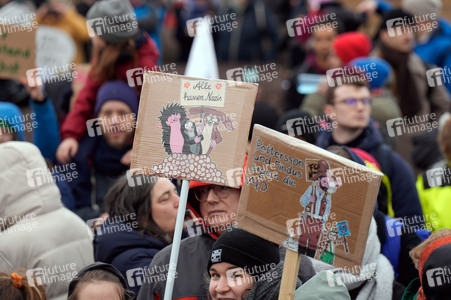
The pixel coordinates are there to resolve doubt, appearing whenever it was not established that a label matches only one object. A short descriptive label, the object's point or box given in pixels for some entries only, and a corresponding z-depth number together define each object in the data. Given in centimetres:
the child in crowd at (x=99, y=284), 766
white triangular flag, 1723
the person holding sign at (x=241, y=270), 737
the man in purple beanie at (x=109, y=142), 1198
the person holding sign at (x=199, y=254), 807
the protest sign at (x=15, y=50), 1224
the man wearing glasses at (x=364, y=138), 1063
